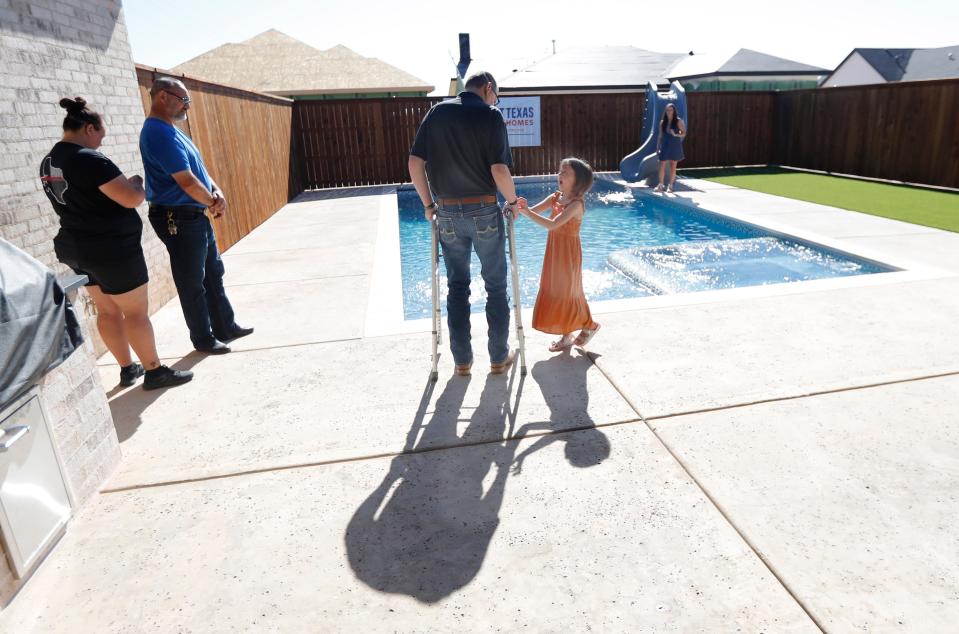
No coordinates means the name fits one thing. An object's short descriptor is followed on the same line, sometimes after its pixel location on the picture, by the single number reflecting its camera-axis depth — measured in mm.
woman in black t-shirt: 3424
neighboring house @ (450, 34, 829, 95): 24719
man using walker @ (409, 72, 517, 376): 3594
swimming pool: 6852
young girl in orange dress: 4082
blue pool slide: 13820
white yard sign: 15852
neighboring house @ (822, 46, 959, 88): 33438
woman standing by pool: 12234
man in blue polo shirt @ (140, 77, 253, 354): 3980
